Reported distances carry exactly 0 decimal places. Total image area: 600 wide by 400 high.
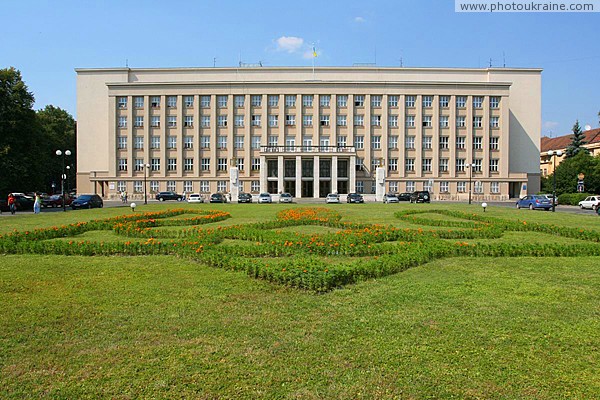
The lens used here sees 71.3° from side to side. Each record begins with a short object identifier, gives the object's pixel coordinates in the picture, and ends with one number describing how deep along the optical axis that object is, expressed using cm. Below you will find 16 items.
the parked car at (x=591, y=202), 3766
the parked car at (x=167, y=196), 5512
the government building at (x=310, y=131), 6059
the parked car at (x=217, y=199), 4737
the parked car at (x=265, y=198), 4666
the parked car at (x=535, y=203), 3553
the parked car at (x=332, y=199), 4550
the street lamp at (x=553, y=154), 3219
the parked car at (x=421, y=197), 4701
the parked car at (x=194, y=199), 4835
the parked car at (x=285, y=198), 4684
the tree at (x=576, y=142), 6712
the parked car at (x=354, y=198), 4720
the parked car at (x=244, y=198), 4725
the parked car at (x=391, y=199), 4706
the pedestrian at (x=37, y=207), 2877
